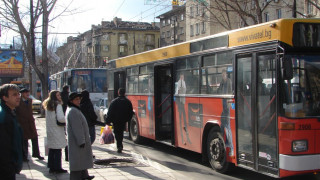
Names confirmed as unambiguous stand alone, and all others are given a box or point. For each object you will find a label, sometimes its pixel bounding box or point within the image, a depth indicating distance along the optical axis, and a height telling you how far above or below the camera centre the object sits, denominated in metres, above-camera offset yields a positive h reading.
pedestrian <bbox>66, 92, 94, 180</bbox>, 5.84 -0.82
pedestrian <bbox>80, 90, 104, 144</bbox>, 9.17 -0.43
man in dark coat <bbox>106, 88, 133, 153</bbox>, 10.51 -0.67
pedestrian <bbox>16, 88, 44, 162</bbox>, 8.54 -0.57
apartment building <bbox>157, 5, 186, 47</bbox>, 67.38 +11.33
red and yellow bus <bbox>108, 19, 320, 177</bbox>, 6.31 -0.16
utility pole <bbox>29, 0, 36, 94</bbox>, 20.67 +3.13
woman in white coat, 7.54 -0.81
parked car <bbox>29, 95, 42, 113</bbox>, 28.34 -1.07
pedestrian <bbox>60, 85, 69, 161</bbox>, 9.37 -0.14
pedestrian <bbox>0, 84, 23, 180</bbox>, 3.69 -0.47
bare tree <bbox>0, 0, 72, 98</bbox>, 19.39 +3.55
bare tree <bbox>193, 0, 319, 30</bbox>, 14.83 +3.33
